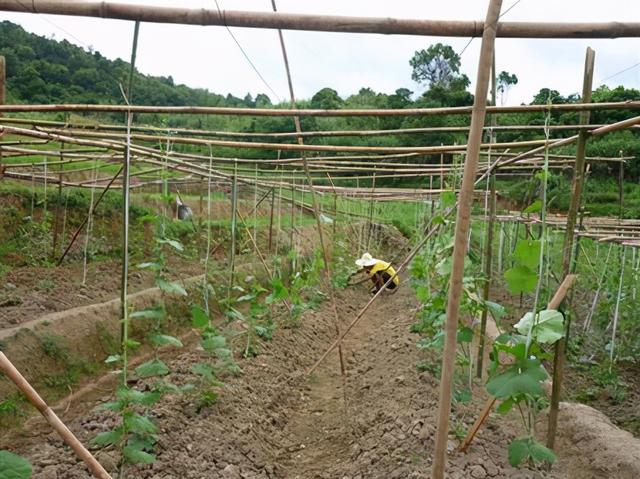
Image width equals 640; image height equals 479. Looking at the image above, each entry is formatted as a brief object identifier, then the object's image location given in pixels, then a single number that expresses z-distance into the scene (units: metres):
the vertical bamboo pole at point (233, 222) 5.82
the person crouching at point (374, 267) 10.91
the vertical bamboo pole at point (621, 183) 7.14
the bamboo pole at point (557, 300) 2.95
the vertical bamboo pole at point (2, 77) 6.03
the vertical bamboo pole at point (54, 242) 8.47
